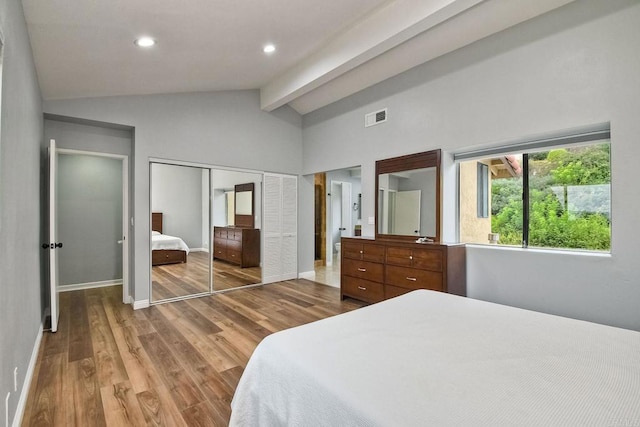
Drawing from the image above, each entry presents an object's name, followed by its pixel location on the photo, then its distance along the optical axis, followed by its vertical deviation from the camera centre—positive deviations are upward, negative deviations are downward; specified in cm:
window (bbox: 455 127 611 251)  290 +21
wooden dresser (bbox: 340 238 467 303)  343 -68
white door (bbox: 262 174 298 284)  543 -28
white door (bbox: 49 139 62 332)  312 -23
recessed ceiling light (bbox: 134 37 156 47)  258 +147
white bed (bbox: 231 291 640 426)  94 -61
